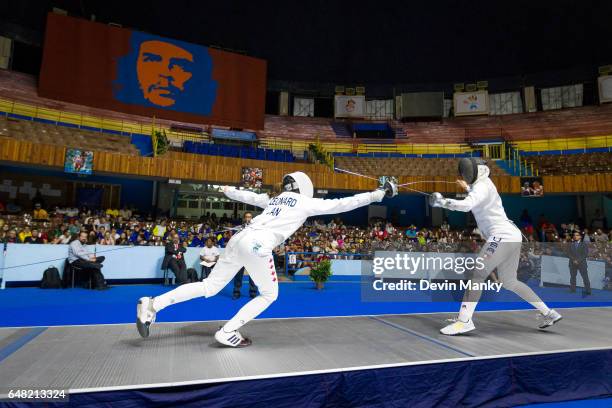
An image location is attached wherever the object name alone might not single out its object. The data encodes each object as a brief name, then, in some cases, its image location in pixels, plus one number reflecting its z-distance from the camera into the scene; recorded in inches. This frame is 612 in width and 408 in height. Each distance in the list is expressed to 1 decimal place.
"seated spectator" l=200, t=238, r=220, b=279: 336.8
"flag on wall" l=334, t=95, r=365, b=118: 1014.4
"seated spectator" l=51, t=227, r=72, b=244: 348.1
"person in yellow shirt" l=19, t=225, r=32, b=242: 368.0
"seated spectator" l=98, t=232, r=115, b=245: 371.2
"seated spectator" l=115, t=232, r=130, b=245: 400.5
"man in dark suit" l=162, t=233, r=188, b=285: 345.7
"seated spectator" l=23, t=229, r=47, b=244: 338.6
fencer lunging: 116.4
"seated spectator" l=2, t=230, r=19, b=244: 341.1
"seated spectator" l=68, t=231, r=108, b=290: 308.2
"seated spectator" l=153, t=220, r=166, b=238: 481.0
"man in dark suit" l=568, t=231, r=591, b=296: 300.2
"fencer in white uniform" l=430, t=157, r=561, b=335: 138.9
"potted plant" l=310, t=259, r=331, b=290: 349.1
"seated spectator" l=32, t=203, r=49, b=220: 500.8
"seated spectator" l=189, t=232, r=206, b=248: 437.6
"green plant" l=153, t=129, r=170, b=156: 657.3
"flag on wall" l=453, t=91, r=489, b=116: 951.6
